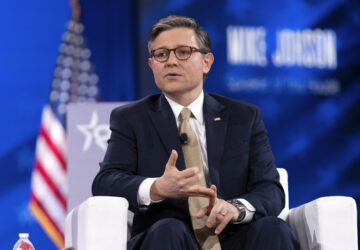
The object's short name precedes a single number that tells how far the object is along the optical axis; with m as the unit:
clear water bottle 5.58
